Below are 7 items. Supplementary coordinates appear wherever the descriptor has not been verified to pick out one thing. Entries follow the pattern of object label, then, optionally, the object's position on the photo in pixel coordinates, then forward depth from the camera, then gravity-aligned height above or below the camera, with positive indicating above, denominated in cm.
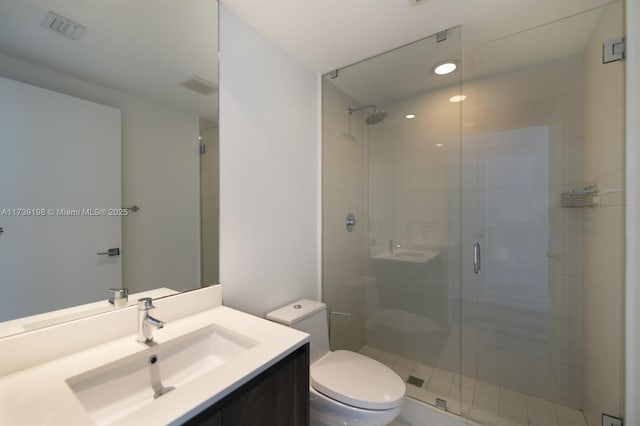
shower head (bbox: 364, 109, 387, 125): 217 +76
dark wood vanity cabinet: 71 -56
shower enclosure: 166 -6
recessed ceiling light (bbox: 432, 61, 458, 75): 175 +94
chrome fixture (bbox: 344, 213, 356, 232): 223 -9
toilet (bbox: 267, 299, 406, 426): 123 -87
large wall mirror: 84 +22
